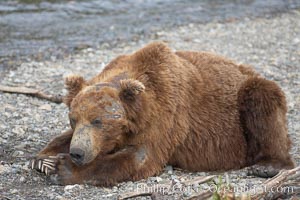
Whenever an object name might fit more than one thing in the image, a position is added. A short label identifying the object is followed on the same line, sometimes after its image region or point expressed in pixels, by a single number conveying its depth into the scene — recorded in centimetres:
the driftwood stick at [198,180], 1202
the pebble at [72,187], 1228
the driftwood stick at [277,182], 1073
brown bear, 1216
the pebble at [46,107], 1745
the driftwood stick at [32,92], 1822
